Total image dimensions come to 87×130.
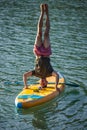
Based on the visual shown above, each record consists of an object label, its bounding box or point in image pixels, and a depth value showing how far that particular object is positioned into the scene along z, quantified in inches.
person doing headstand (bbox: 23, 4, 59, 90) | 709.3
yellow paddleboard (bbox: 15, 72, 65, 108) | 663.1
